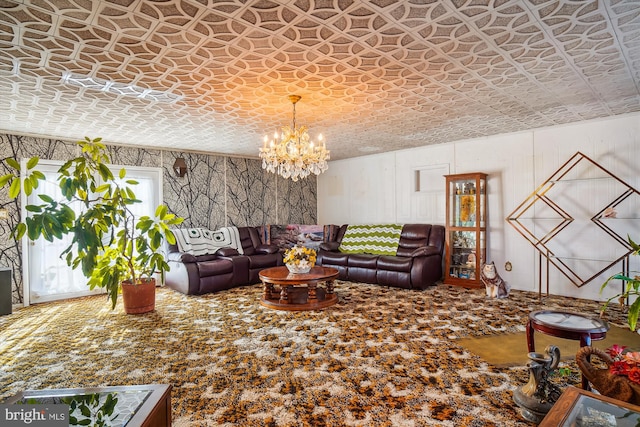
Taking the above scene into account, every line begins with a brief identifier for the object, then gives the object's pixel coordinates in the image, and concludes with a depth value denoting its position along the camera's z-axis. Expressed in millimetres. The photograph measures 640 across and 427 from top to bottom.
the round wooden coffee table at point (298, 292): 4070
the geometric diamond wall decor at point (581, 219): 4191
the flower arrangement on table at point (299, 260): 4363
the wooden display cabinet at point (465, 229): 5184
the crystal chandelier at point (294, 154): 3553
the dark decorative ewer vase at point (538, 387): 1937
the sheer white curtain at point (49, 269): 4664
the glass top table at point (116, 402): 1380
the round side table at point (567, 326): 2086
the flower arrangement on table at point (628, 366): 1541
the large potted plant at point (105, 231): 1964
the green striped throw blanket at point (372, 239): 5965
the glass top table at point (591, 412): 1316
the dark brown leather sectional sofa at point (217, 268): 4930
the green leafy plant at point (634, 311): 1436
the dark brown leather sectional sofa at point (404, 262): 5082
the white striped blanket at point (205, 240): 5480
